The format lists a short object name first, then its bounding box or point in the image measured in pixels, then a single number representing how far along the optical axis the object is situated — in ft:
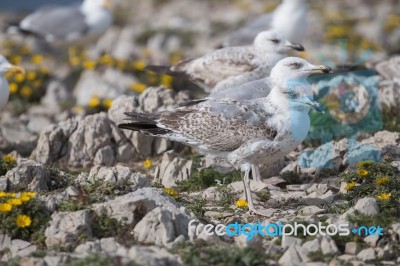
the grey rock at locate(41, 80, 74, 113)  86.89
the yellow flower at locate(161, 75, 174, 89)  83.99
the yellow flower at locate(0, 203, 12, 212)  42.17
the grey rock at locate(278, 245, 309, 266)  39.73
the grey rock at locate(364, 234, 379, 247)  41.45
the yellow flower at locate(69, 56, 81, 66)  99.60
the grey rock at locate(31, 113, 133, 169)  62.18
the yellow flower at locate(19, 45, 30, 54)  101.55
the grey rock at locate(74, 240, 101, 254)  40.42
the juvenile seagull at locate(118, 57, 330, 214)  48.44
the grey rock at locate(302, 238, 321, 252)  40.57
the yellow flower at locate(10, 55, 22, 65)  91.91
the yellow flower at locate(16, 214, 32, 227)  42.27
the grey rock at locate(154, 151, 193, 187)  55.31
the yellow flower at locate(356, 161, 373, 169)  51.26
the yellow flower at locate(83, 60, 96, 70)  92.94
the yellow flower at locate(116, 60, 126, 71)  93.26
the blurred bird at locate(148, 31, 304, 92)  66.28
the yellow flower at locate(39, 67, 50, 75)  93.17
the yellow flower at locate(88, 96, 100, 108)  73.72
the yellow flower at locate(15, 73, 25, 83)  86.94
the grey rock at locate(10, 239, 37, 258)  41.16
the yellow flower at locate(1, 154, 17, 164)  50.26
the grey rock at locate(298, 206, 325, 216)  47.32
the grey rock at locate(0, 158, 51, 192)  47.93
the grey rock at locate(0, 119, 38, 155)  65.10
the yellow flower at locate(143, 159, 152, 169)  58.80
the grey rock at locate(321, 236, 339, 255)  40.50
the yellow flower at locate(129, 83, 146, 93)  81.20
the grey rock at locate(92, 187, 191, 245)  42.06
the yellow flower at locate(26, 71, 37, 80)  89.55
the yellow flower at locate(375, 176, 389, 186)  49.01
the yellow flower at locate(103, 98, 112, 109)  73.59
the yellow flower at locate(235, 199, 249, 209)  48.74
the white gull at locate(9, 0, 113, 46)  105.70
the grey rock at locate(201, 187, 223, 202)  51.32
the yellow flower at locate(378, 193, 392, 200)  46.11
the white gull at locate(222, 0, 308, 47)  86.33
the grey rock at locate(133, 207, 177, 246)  41.83
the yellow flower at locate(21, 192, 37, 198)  43.27
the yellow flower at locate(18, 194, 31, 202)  42.80
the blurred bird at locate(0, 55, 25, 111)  62.36
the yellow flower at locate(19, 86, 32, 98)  87.59
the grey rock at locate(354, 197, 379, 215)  44.29
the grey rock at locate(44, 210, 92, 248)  41.50
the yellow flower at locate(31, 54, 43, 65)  94.47
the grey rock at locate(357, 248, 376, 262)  40.06
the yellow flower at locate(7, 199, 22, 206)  42.39
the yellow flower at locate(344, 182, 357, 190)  49.49
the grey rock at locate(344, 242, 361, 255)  40.96
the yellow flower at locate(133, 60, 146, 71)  91.09
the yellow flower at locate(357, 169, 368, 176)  50.19
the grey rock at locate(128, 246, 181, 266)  37.55
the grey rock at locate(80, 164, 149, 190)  47.97
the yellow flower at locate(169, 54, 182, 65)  102.35
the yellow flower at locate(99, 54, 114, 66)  92.97
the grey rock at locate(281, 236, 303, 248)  41.16
